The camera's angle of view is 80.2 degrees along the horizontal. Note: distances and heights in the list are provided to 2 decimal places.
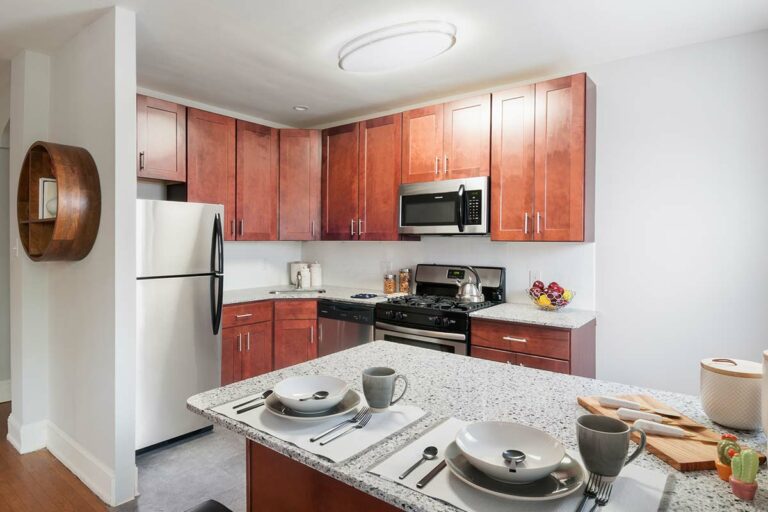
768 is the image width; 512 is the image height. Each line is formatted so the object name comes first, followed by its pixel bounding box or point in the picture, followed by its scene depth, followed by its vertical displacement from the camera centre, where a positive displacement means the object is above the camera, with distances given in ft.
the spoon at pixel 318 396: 3.70 -1.24
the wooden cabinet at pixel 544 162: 9.21 +1.87
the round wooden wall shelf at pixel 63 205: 7.79 +0.75
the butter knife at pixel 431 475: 2.79 -1.43
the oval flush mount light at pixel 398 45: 7.57 +3.52
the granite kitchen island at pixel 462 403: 2.74 -1.40
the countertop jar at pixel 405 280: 12.86 -0.88
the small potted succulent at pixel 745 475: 2.65 -1.31
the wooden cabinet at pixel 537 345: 8.64 -1.90
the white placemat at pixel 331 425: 3.24 -1.40
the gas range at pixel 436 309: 9.89 -1.37
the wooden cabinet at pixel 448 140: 10.50 +2.65
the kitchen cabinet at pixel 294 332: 12.31 -2.25
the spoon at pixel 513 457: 2.70 -1.29
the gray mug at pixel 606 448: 2.58 -1.13
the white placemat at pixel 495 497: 2.57 -1.44
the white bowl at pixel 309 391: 3.65 -1.21
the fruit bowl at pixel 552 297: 9.72 -1.00
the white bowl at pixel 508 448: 2.67 -1.28
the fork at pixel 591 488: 2.61 -1.39
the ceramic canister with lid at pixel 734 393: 3.44 -1.09
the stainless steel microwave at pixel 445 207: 10.50 +1.02
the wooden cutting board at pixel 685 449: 3.01 -1.38
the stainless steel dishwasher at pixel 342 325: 11.51 -1.98
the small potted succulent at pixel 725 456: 2.86 -1.30
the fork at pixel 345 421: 3.39 -1.38
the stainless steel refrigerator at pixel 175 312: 9.05 -1.33
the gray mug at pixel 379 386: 3.73 -1.12
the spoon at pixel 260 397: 4.03 -1.37
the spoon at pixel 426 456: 2.95 -1.41
